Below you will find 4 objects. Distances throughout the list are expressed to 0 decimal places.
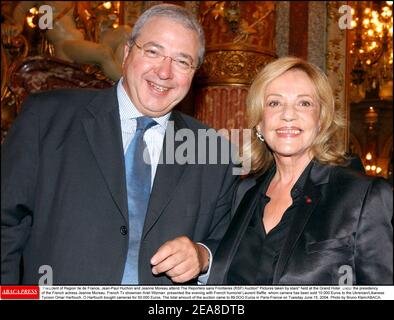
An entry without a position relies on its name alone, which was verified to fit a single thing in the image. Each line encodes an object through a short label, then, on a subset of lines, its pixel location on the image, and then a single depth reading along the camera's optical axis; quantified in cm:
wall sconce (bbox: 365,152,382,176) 384
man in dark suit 101
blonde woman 99
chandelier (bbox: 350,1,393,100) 388
